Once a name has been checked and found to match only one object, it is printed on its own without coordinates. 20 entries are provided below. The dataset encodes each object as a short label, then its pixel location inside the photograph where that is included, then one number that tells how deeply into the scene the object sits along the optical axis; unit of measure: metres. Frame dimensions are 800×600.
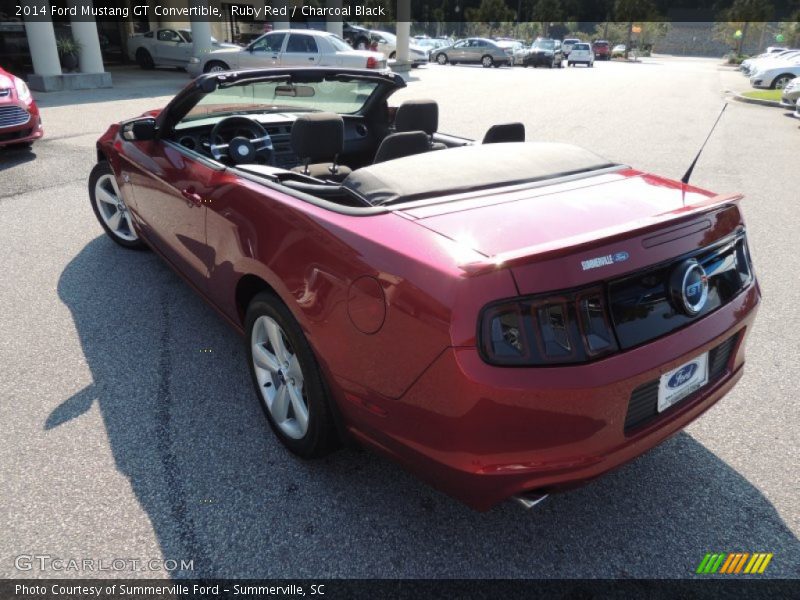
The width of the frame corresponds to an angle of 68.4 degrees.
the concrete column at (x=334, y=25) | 23.08
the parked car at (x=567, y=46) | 40.49
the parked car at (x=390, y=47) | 27.52
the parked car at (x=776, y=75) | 20.17
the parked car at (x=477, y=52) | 32.34
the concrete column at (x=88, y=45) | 15.16
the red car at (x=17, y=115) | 7.64
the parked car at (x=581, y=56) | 37.62
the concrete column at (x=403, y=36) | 25.12
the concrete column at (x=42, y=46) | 13.99
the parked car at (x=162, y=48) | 21.27
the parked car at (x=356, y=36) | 28.07
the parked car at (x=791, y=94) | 14.73
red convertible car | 1.73
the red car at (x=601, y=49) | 51.00
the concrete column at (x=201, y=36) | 18.31
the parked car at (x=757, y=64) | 25.61
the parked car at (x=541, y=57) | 34.44
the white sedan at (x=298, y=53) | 15.64
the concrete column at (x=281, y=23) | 21.63
